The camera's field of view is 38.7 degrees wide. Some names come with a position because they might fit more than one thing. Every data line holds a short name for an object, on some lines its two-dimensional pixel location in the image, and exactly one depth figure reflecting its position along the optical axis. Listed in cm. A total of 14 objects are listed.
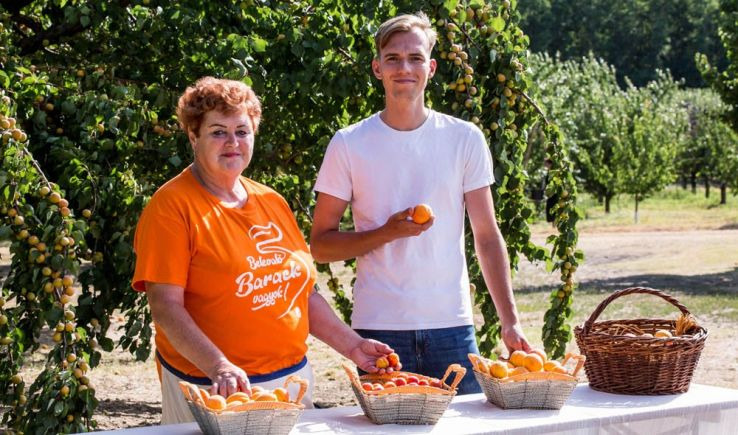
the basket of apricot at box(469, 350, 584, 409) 292
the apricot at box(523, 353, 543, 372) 297
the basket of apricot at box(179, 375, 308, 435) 244
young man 326
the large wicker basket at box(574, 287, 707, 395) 315
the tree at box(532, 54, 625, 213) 2881
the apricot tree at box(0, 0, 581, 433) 388
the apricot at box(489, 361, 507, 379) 295
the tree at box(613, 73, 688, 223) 2812
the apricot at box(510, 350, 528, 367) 302
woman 273
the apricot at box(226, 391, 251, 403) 250
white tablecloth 273
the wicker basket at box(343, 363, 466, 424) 272
